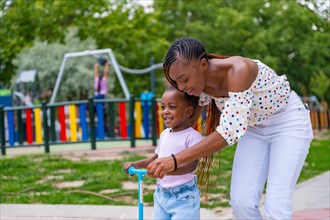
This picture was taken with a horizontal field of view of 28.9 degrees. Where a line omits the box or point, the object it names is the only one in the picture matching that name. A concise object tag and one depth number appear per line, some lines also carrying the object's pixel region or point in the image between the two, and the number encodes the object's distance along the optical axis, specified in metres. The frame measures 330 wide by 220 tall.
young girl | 3.57
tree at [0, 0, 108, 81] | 25.16
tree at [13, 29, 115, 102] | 22.73
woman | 3.19
